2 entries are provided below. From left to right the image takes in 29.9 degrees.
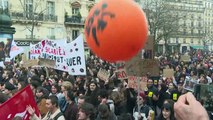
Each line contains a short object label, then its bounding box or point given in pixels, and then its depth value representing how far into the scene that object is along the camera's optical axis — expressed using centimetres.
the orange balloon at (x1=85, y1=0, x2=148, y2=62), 311
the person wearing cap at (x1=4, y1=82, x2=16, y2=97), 794
